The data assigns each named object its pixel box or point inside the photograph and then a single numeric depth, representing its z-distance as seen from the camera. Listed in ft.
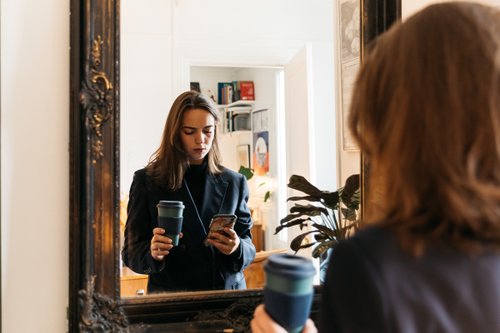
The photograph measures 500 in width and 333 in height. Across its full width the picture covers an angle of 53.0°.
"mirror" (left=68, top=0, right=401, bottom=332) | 3.46
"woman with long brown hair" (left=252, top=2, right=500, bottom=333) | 1.90
